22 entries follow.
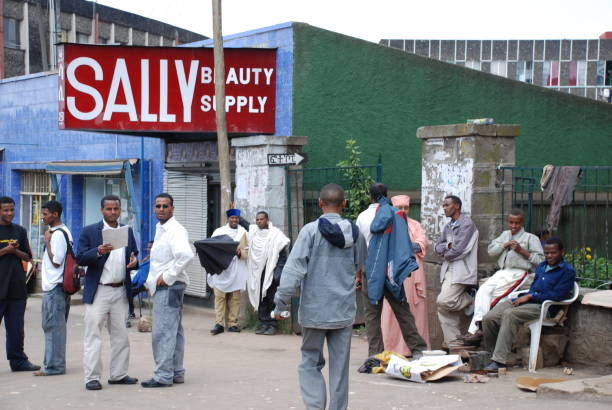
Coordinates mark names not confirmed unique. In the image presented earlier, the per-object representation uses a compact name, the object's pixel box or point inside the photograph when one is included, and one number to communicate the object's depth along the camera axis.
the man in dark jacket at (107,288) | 7.65
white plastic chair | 8.02
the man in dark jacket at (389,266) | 8.12
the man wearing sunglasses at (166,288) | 7.59
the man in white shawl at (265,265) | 11.34
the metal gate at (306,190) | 11.74
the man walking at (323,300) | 6.15
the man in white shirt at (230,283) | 11.62
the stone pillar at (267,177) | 11.65
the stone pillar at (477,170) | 9.06
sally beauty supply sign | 12.56
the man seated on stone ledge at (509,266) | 8.45
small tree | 11.58
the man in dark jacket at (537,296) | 7.92
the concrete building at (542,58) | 50.22
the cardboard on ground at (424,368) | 7.63
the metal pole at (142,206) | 14.99
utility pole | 11.81
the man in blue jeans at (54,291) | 8.38
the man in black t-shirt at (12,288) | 8.70
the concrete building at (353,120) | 12.66
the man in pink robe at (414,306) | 9.10
